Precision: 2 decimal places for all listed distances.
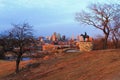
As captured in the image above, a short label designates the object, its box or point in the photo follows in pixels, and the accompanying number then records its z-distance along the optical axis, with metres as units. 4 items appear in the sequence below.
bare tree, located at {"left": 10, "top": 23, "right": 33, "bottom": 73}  15.35
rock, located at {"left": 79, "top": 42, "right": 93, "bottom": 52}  20.47
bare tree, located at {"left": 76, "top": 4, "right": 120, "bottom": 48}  21.53
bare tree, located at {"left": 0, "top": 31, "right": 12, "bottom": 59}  15.32
